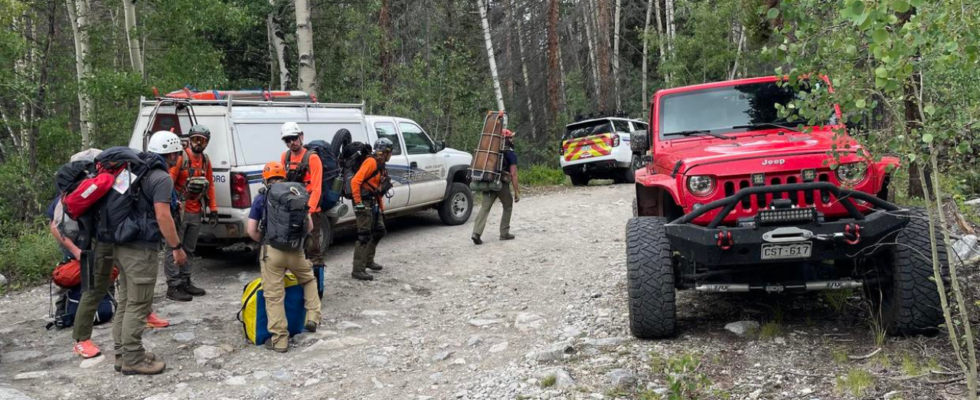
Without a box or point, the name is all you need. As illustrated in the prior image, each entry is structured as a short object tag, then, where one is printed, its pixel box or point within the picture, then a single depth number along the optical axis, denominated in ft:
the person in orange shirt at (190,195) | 23.49
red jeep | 14.29
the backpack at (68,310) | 20.45
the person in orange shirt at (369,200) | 25.39
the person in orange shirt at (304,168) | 22.66
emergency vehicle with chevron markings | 54.34
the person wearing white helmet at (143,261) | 16.81
